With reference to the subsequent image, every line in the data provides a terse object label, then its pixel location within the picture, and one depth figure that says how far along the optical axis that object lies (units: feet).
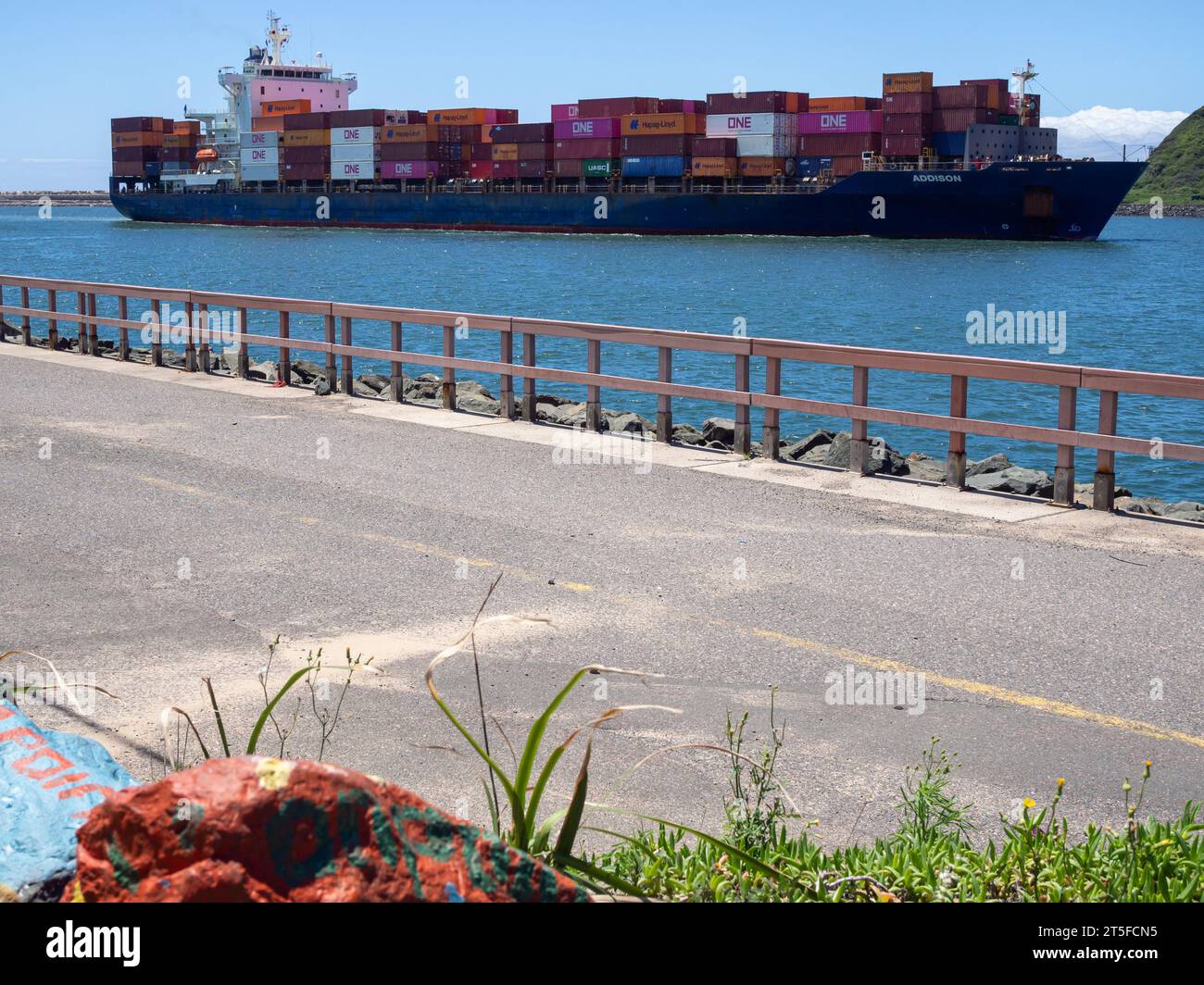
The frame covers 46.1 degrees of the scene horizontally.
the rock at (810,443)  54.60
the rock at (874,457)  43.83
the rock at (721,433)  55.77
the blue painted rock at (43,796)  10.16
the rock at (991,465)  53.98
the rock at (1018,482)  45.81
